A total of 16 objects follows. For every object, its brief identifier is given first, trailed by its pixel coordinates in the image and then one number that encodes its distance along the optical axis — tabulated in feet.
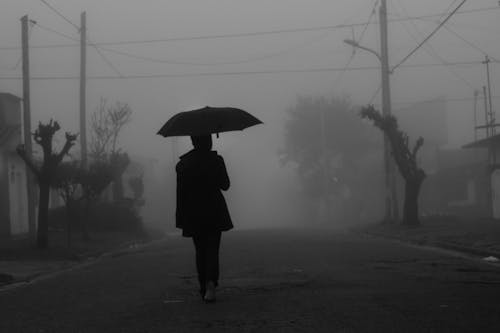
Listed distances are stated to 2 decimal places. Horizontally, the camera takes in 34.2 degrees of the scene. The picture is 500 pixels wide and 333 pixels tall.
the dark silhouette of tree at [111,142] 132.60
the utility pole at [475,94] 194.08
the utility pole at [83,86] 106.11
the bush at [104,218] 110.01
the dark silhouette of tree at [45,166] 71.31
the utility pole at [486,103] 162.91
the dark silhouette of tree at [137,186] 151.64
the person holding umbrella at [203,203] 28.71
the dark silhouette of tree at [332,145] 222.69
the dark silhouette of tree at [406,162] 100.19
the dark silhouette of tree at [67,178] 82.23
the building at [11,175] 111.04
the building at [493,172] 120.98
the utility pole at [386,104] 106.11
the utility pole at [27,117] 88.26
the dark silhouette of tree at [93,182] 88.84
